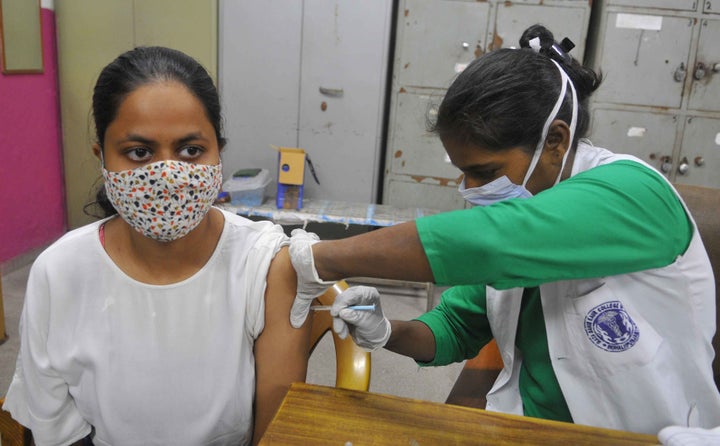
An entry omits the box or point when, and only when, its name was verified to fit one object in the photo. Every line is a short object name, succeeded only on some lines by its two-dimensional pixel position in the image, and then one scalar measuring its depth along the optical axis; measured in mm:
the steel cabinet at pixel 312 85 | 3598
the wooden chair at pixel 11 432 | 1067
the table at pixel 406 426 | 829
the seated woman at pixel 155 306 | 1040
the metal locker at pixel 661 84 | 3512
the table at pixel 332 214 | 3348
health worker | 874
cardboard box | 3434
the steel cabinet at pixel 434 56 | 3523
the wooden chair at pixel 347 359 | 1129
